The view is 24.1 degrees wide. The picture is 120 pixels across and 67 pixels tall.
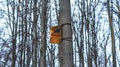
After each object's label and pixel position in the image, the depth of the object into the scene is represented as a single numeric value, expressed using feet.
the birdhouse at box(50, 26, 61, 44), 11.60
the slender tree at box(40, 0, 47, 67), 32.01
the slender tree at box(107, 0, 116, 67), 45.20
